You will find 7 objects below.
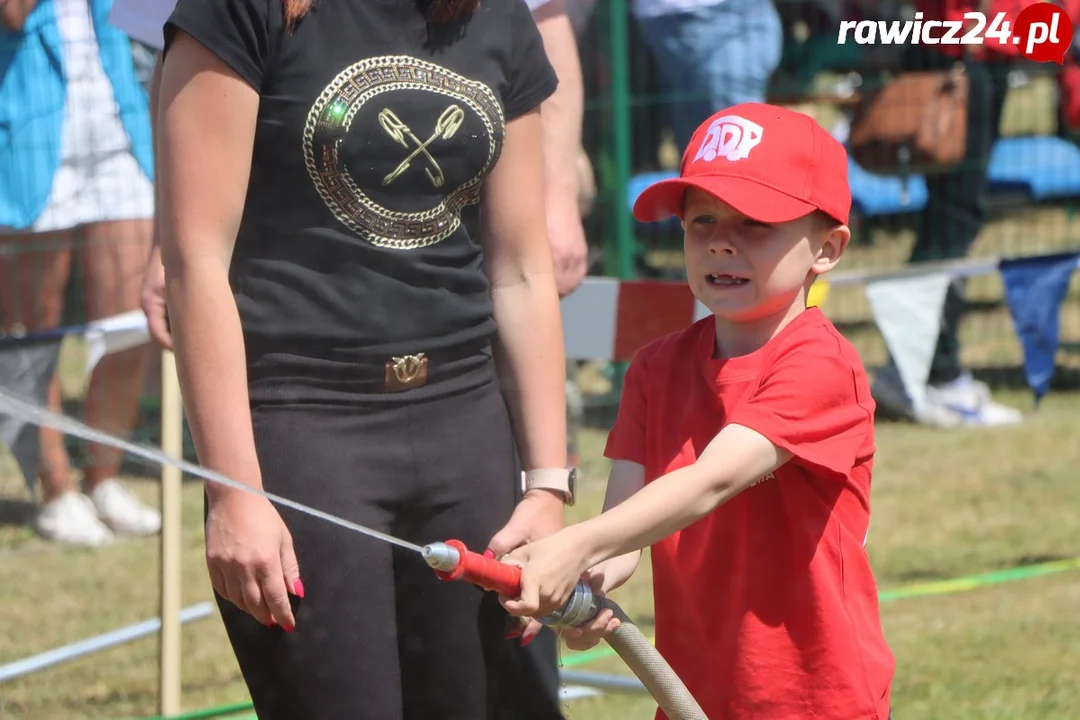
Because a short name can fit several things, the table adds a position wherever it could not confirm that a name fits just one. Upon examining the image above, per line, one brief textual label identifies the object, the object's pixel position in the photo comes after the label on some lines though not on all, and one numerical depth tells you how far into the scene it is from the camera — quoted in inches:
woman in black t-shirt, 176.2
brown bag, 610.9
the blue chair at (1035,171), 788.9
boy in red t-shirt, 182.5
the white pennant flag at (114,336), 428.5
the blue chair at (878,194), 792.9
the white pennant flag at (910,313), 504.1
